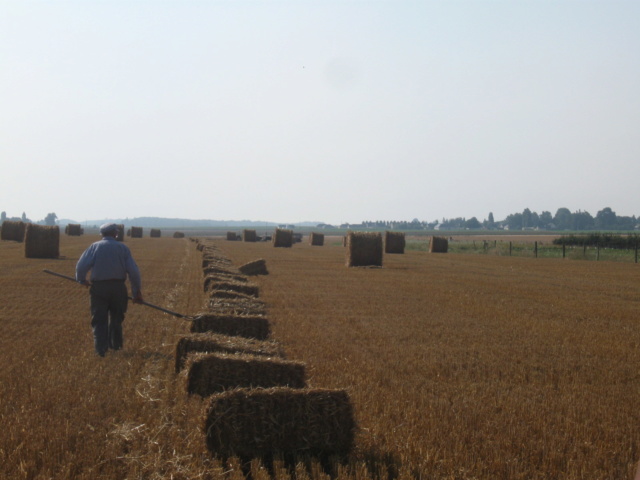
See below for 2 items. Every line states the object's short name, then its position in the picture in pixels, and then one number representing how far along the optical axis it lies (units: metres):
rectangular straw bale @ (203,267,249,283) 19.11
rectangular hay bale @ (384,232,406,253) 51.12
